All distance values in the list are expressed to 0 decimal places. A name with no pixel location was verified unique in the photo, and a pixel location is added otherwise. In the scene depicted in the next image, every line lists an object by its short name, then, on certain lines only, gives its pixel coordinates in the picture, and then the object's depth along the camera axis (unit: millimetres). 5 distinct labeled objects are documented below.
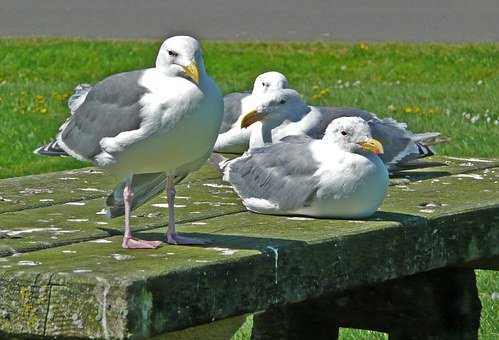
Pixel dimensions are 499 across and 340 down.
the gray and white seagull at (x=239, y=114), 11227
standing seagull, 7066
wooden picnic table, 6141
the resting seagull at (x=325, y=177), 8047
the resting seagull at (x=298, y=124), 10430
